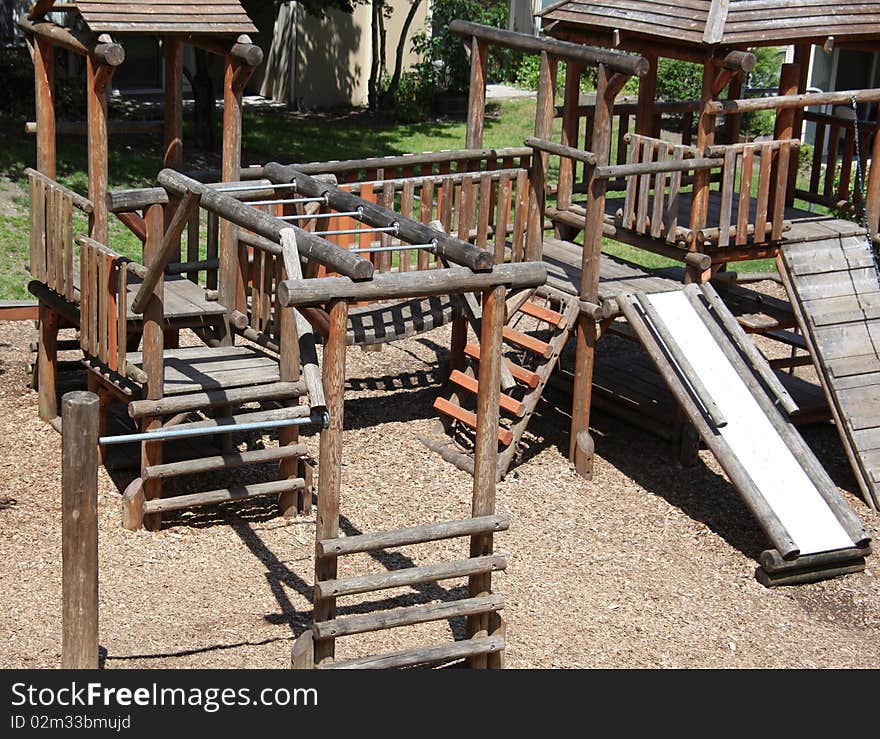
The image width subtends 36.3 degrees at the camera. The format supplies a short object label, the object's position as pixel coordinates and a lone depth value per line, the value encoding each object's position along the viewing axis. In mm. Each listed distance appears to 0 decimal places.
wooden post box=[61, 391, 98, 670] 6344
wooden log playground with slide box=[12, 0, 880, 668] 7922
